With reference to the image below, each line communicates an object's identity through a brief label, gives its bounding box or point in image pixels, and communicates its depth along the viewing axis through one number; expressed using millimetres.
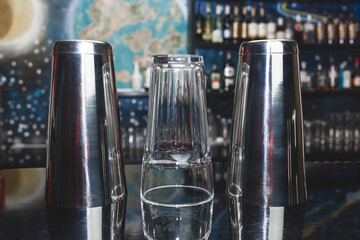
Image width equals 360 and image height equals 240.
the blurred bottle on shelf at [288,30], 3100
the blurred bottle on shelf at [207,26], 3049
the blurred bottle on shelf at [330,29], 3121
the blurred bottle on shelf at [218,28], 2944
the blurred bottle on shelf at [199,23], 3027
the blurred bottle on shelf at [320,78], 3121
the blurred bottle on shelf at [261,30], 2963
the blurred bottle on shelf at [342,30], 3072
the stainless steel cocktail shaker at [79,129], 518
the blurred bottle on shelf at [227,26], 2938
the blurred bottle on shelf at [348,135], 2988
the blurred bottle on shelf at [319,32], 3121
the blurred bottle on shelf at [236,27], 2999
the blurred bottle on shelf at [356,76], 3091
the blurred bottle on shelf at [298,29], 3098
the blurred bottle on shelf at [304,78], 3088
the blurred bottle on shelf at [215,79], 2957
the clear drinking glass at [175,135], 468
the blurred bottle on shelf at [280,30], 3066
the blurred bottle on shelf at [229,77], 2982
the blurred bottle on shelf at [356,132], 2992
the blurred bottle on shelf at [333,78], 3130
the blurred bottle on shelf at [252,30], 2947
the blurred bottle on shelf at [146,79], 2909
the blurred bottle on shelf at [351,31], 3074
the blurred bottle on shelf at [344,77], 3061
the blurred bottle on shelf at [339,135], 2975
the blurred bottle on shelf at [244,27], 2998
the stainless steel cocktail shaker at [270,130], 523
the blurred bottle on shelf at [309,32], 3105
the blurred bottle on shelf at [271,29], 2998
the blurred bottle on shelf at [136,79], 2979
